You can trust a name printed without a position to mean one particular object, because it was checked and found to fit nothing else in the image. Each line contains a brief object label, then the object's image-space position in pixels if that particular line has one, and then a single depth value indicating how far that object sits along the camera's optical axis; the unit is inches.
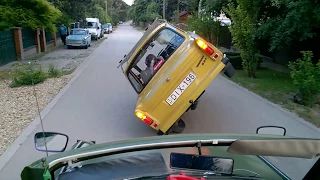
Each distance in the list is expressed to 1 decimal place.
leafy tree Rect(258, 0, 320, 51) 411.8
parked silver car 1102.4
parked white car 1476.4
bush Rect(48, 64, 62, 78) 561.6
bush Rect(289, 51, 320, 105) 346.9
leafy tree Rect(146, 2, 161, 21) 2419.3
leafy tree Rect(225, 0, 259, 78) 507.5
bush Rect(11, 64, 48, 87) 480.2
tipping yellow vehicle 245.8
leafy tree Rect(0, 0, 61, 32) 748.6
